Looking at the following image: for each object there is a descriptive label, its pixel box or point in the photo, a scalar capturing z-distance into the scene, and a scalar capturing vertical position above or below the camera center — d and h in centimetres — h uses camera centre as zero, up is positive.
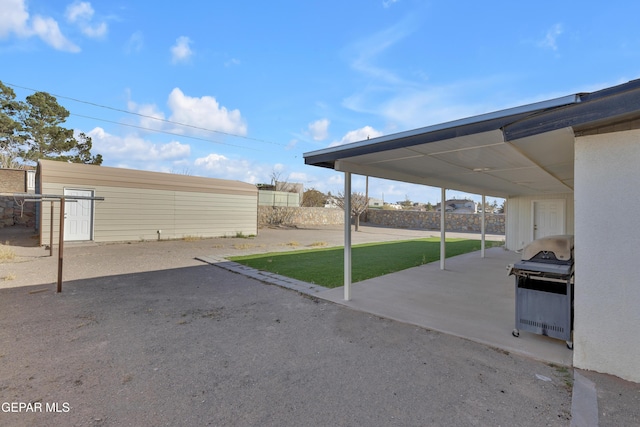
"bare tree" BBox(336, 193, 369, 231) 2198 +117
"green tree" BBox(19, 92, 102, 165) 2180 +591
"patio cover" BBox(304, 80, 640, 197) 240 +90
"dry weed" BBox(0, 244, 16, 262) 764 -115
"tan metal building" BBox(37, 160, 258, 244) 1046 +41
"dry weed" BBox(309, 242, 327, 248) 1277 -121
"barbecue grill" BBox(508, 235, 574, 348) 320 -80
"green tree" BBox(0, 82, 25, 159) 2070 +633
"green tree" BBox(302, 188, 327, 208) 2988 +192
